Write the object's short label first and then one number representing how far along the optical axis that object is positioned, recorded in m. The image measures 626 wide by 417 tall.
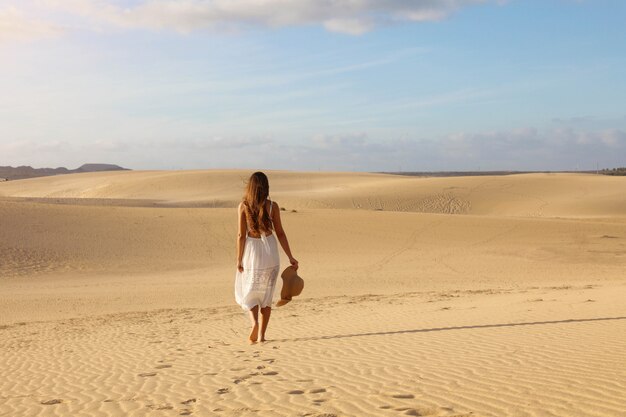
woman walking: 8.49
